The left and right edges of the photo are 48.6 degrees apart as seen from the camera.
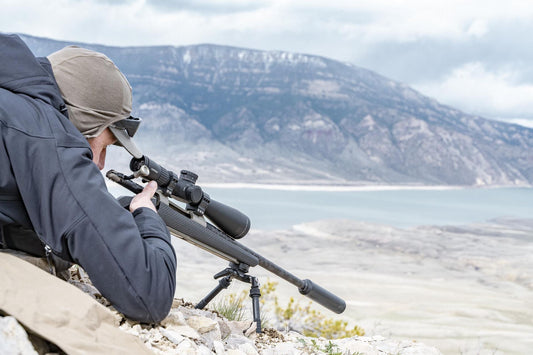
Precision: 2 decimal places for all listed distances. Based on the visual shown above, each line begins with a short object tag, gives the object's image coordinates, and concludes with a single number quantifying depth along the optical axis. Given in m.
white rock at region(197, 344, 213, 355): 1.97
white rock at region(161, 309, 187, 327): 2.09
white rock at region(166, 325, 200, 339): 2.03
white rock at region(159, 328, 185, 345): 1.91
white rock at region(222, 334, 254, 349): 2.35
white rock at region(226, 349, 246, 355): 2.17
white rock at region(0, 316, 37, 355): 1.36
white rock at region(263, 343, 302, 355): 2.47
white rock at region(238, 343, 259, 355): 2.35
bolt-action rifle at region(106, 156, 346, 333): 2.21
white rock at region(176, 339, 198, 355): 1.90
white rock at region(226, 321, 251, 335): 2.80
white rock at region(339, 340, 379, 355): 2.97
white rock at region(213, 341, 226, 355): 2.11
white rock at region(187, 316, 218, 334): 2.24
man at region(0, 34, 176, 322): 1.48
